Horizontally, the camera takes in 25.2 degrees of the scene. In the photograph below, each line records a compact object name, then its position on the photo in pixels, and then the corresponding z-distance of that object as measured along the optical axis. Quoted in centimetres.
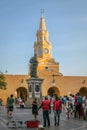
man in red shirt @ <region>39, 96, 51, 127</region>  948
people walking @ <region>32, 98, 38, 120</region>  1090
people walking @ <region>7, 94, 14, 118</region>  1204
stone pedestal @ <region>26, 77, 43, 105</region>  2079
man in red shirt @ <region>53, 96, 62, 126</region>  964
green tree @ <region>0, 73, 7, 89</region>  3113
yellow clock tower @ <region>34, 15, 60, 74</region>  4505
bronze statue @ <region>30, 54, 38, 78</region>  2129
